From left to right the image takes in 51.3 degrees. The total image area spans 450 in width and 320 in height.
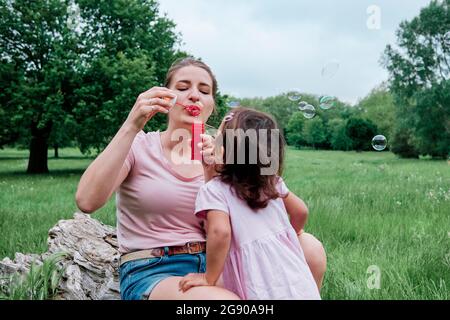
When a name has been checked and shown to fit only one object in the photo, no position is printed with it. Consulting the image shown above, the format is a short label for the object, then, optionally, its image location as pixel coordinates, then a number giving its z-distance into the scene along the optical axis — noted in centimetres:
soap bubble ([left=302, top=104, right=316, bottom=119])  391
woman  181
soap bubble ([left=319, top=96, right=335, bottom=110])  412
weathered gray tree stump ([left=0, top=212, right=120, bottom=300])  263
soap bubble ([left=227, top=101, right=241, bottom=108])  304
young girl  170
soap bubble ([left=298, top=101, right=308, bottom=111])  395
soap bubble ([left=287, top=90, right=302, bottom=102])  406
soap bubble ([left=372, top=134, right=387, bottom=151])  449
